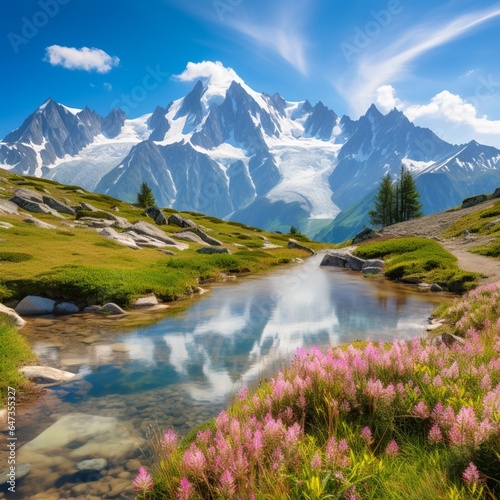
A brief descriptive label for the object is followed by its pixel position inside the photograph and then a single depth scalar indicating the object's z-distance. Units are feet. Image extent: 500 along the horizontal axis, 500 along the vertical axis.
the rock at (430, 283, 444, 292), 80.48
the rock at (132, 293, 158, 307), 64.47
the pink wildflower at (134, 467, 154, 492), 12.26
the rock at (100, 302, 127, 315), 59.16
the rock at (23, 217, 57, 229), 144.93
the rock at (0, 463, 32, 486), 18.98
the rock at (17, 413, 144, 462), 20.88
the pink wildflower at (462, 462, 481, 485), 9.74
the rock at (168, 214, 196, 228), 260.48
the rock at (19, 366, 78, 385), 31.48
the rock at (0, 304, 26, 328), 48.53
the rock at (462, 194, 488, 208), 314.59
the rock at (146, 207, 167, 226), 257.96
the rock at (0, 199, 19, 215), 159.23
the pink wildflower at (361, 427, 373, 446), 13.60
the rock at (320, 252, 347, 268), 149.69
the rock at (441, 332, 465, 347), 28.04
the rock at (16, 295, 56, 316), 57.26
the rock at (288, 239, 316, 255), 238.76
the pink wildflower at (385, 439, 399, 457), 12.74
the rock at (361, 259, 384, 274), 118.57
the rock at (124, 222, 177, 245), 167.12
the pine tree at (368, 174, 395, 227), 404.16
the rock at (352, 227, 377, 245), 230.27
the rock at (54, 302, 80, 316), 58.94
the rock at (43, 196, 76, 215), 211.00
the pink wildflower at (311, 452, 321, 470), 11.23
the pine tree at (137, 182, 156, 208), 408.46
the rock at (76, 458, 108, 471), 20.01
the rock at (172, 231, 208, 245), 195.78
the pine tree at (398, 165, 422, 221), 395.14
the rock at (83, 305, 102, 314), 59.44
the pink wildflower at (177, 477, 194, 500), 11.29
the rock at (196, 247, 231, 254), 144.15
